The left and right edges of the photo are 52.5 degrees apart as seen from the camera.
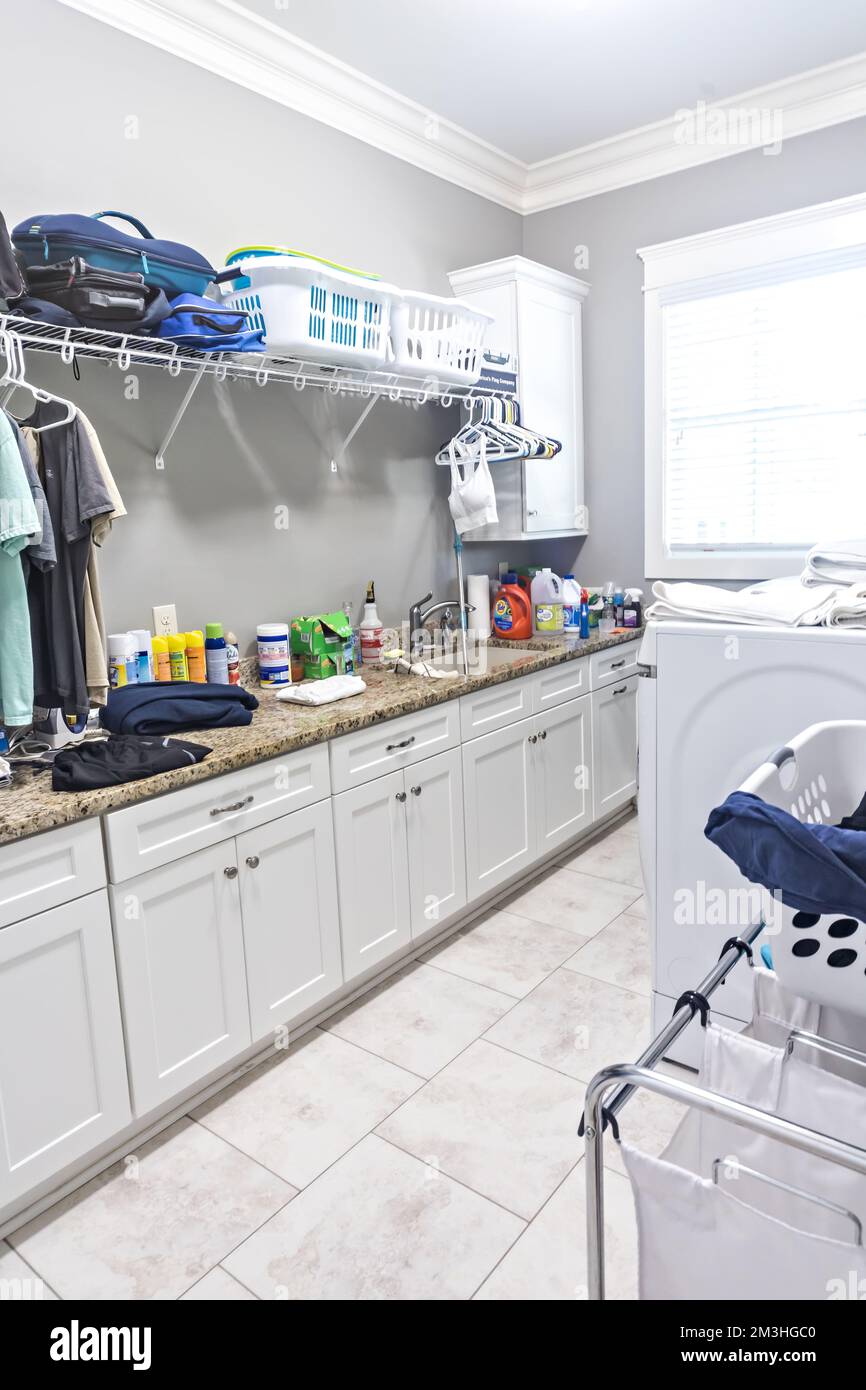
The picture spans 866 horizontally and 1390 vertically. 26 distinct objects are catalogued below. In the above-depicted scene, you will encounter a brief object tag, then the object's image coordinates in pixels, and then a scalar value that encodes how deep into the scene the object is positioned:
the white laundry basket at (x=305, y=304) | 2.35
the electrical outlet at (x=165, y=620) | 2.53
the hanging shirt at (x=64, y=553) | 1.94
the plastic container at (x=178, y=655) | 2.49
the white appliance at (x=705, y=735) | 1.83
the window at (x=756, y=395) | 3.25
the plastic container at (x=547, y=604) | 3.69
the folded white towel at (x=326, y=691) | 2.52
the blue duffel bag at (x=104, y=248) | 1.92
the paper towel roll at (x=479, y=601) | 3.61
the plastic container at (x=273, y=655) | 2.76
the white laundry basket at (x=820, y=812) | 1.09
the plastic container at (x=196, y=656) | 2.55
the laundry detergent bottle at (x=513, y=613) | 3.65
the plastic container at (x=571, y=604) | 3.74
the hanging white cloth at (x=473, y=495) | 3.30
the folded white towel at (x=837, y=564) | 1.92
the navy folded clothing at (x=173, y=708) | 2.12
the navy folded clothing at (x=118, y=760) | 1.81
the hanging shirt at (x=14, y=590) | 1.79
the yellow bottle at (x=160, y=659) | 2.48
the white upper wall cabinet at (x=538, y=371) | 3.43
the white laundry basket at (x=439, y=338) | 2.76
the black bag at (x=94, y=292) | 1.89
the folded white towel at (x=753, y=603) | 1.85
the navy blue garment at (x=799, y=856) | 0.89
